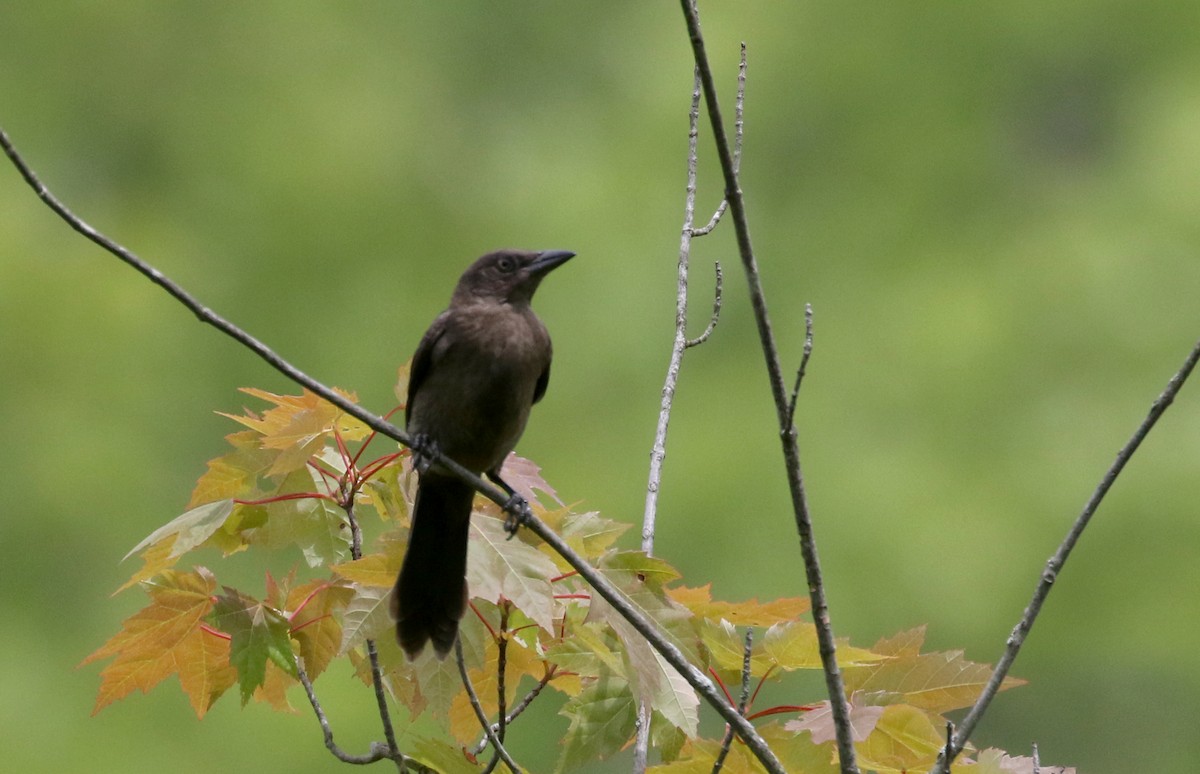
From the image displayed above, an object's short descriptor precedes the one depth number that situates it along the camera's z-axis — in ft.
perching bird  25.63
